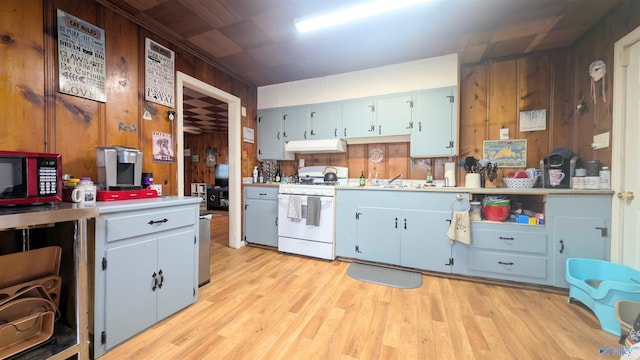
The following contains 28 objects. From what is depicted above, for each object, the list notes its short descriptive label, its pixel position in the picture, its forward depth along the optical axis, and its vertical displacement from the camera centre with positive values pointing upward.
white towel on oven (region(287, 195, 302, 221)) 3.01 -0.41
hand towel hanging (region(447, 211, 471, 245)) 2.33 -0.51
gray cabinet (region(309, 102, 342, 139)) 3.29 +0.81
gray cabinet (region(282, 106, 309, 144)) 3.49 +0.83
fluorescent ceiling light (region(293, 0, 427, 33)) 1.90 +1.43
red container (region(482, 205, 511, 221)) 2.33 -0.36
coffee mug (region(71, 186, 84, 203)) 1.42 -0.11
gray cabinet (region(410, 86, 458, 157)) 2.74 +0.65
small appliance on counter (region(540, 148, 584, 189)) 2.29 +0.12
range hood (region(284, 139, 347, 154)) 3.26 +0.45
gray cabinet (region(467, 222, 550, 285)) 2.19 -0.73
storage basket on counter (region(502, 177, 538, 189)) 2.38 -0.06
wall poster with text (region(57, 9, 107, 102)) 1.72 +0.92
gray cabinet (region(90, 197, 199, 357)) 1.36 -0.59
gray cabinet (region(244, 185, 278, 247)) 3.33 -0.56
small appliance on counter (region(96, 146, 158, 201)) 1.72 +0.02
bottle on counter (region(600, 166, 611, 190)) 2.04 -0.01
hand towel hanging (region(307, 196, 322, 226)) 2.94 -0.43
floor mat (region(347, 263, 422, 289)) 2.34 -1.07
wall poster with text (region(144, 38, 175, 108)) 2.26 +1.05
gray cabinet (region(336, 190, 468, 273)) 2.47 -0.59
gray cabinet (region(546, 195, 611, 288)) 2.03 -0.46
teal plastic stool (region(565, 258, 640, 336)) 1.58 -0.82
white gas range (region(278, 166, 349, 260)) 2.93 -0.55
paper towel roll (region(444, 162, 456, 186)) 2.86 +0.04
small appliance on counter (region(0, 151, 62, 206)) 1.16 -0.01
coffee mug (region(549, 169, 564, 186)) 2.31 +0.00
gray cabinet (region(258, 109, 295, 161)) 3.66 +0.66
